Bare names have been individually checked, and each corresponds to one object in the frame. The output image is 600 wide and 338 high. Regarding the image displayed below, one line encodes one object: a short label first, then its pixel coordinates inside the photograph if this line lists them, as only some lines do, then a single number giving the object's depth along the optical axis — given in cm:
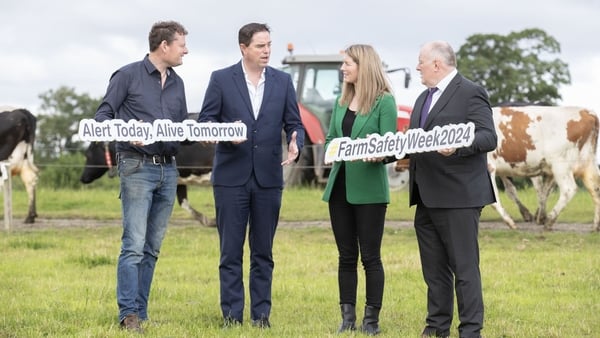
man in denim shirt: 1310
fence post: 2791
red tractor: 3968
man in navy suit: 1351
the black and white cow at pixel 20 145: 3067
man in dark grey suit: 1216
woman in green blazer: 1299
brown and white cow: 2819
